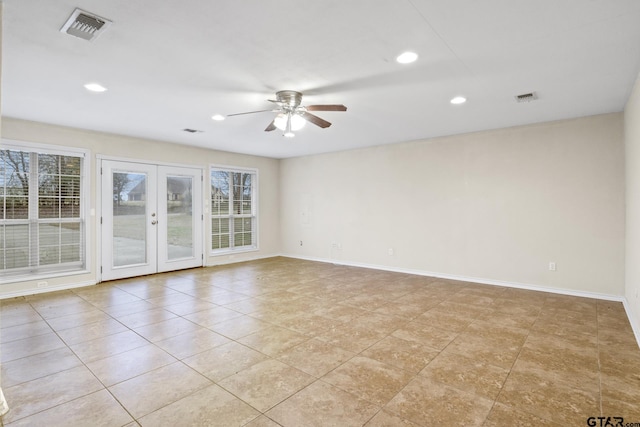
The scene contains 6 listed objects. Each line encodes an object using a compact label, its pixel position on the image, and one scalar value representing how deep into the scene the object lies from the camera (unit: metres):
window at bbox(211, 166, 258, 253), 7.15
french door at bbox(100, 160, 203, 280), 5.54
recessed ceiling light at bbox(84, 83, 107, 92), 3.34
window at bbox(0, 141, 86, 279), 4.61
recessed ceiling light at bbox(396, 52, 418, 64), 2.71
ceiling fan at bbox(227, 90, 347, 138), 3.55
